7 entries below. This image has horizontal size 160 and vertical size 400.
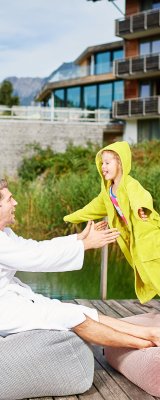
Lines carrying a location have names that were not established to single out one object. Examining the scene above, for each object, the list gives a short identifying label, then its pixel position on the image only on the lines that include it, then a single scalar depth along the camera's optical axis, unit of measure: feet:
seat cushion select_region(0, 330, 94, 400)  13.99
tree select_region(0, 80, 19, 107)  181.72
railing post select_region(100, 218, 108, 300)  23.94
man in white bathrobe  13.97
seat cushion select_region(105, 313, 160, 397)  14.40
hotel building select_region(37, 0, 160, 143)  104.01
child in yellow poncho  16.70
